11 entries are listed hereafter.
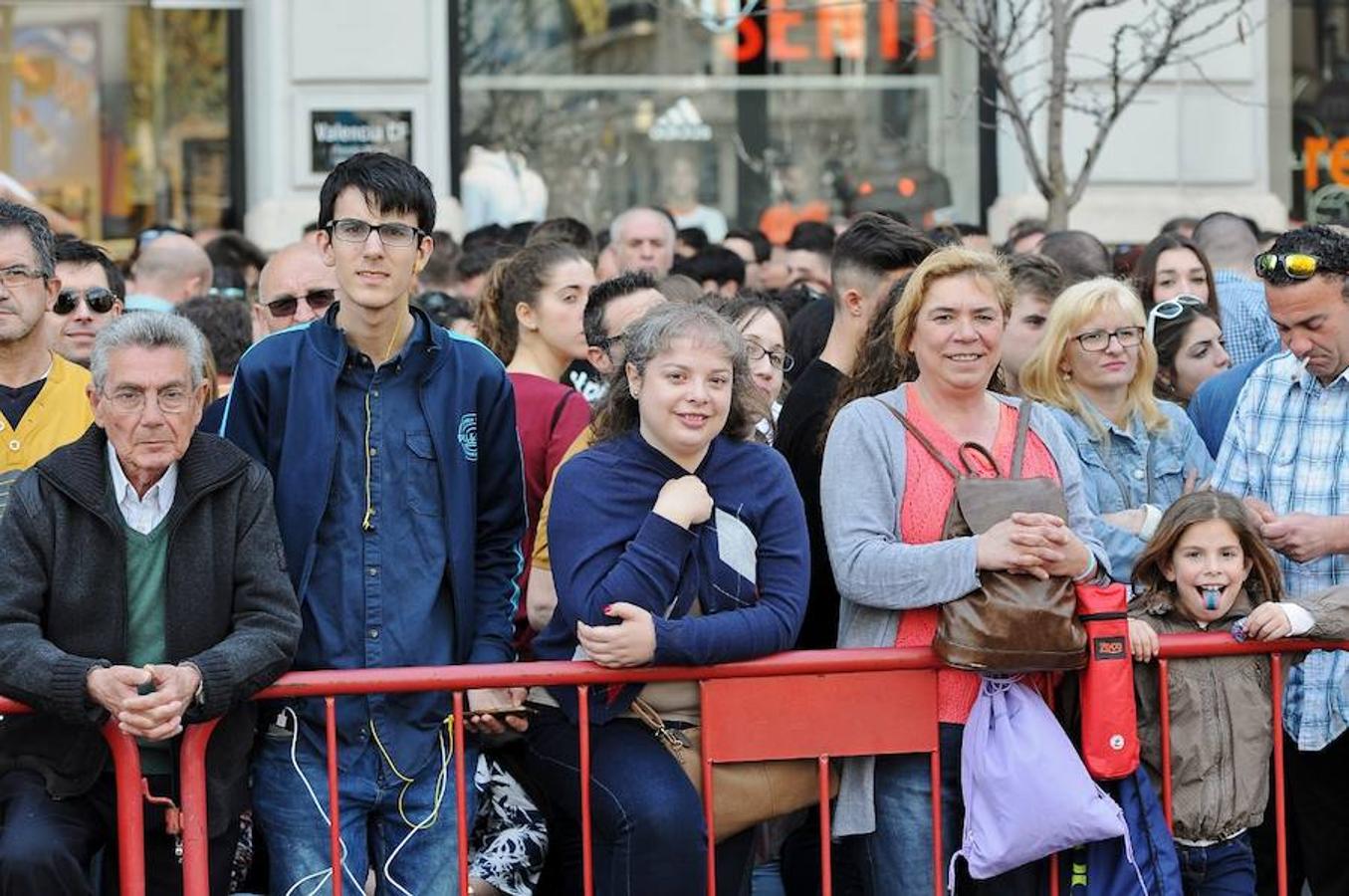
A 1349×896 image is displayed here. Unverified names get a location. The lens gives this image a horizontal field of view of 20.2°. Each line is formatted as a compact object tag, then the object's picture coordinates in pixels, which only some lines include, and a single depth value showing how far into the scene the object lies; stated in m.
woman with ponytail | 10.97
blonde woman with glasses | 10.84
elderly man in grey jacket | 8.57
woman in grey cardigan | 9.13
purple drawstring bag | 9.07
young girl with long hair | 9.54
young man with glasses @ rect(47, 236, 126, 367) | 12.66
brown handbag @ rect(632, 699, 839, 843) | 9.25
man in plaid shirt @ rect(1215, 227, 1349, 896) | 10.25
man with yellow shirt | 9.82
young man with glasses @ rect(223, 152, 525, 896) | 9.09
